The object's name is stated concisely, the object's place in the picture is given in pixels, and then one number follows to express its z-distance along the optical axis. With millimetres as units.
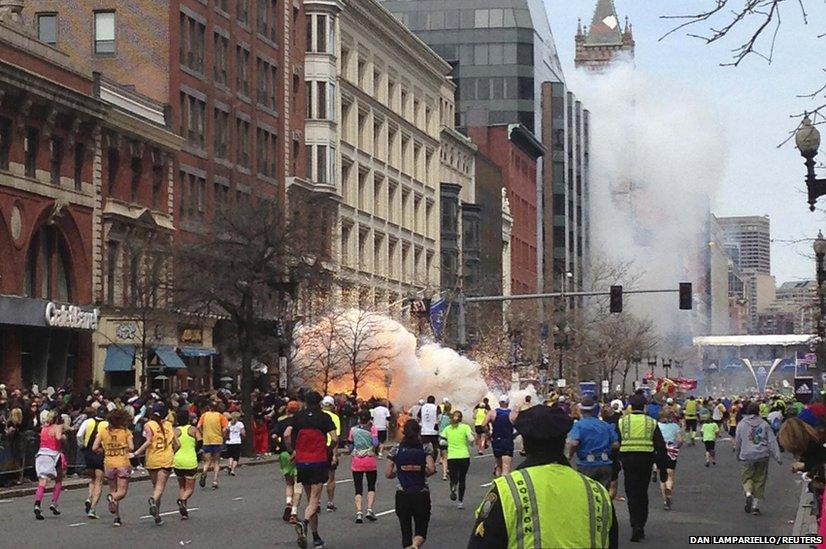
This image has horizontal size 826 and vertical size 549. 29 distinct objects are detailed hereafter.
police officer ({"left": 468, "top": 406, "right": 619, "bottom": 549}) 7246
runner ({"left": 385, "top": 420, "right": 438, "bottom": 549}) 18922
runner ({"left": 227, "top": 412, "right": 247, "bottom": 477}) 39906
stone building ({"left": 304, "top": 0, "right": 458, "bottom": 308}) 80375
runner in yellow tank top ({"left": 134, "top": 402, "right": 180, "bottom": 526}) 24797
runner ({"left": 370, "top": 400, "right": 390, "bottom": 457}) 48469
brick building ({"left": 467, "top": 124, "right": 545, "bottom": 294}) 124938
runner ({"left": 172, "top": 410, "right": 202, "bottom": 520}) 25453
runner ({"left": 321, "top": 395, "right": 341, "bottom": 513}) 21859
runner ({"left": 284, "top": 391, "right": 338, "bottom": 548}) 21312
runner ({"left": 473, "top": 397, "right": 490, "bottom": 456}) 43906
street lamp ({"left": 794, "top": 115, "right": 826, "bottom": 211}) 21891
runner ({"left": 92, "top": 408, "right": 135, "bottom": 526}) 24766
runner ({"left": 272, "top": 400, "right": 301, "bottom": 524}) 22875
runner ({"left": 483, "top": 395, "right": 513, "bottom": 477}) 31656
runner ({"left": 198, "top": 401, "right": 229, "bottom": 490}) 33688
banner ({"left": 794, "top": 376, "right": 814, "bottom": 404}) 46206
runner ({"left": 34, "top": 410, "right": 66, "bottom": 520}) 26609
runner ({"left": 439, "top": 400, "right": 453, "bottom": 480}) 35503
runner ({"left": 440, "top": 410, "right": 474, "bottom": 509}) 28203
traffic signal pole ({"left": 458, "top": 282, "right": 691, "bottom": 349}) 56656
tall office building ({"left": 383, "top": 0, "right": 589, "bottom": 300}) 130000
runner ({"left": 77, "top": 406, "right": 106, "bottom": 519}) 25734
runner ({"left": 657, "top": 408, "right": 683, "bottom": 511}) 27750
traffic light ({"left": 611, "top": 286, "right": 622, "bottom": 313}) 56344
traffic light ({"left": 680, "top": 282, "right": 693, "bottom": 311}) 56909
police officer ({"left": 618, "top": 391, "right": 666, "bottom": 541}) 21734
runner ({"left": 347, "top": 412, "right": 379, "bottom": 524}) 23828
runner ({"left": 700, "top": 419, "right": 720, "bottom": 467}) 44531
